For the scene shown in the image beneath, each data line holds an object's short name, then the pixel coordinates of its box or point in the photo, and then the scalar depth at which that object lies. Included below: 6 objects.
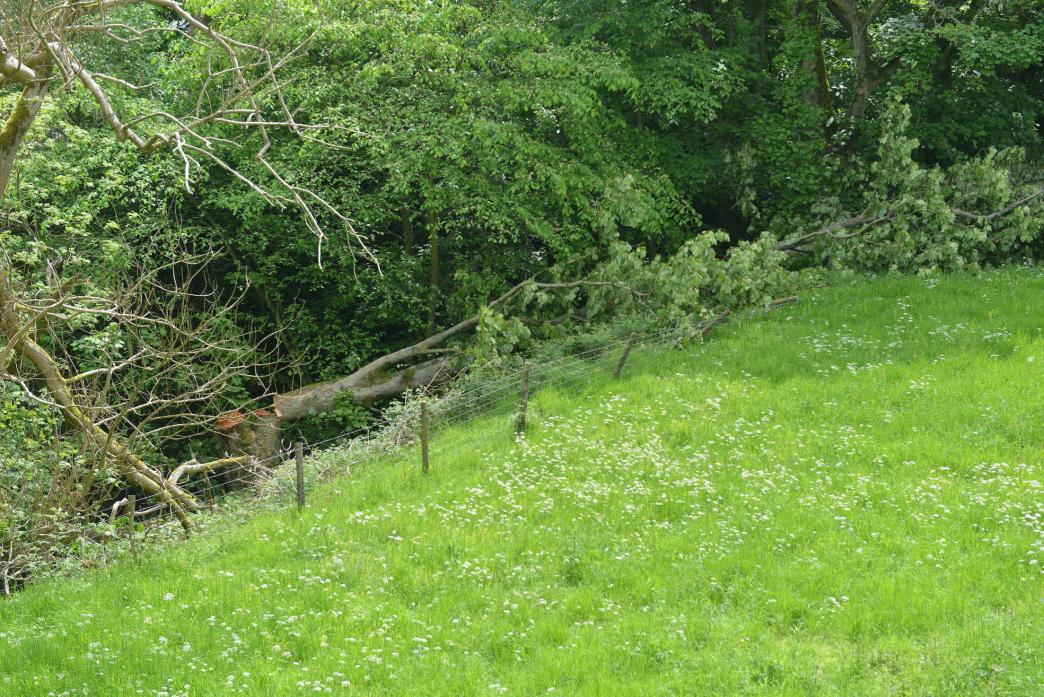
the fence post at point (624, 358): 20.30
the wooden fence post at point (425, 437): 16.55
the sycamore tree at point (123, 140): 11.16
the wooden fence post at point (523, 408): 17.98
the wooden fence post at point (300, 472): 15.16
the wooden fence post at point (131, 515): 12.79
